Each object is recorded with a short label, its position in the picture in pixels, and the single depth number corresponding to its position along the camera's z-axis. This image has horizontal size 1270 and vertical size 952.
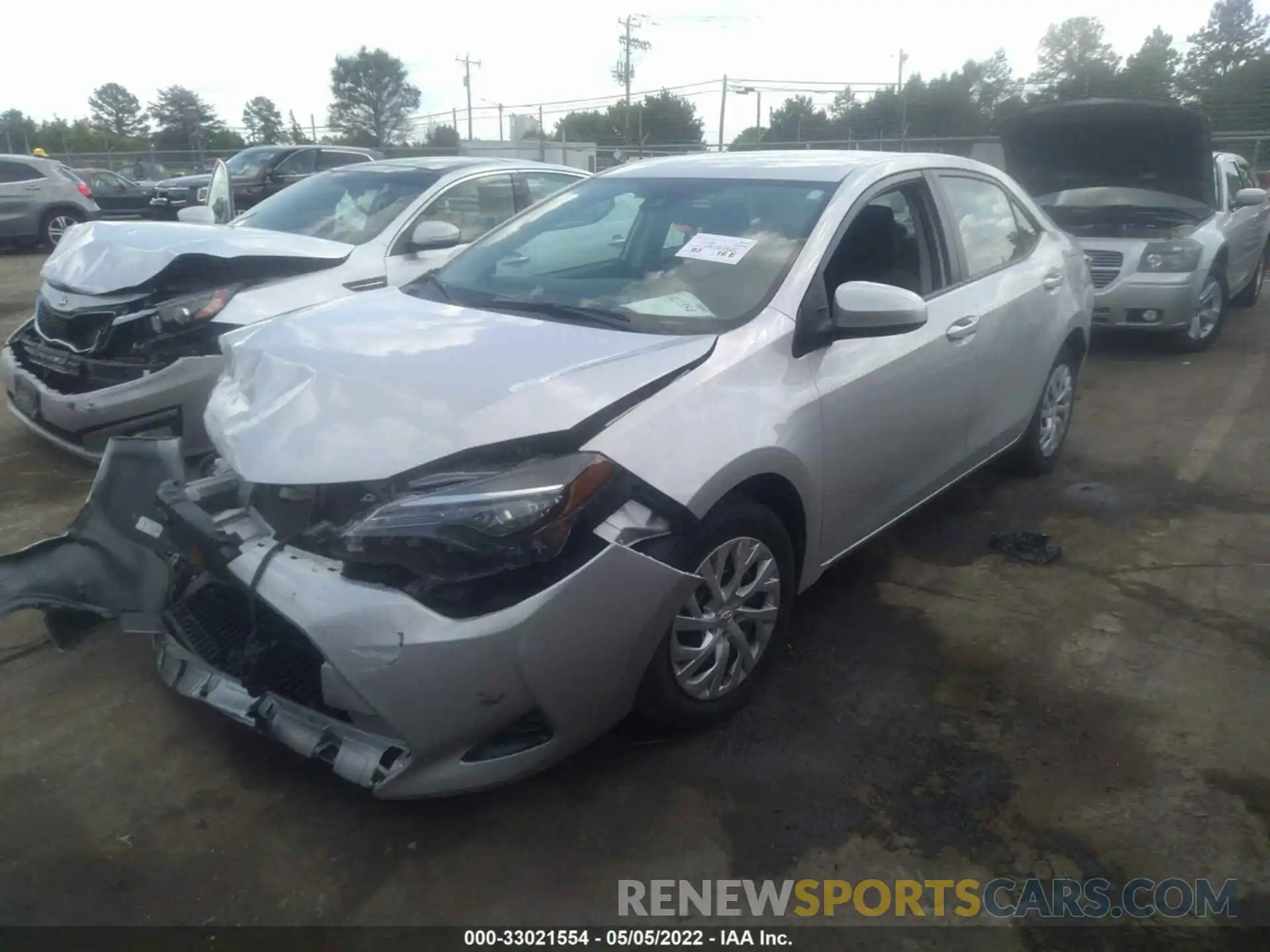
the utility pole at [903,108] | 23.07
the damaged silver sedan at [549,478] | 2.32
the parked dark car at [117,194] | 20.42
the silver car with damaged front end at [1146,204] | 7.64
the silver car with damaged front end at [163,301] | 4.52
